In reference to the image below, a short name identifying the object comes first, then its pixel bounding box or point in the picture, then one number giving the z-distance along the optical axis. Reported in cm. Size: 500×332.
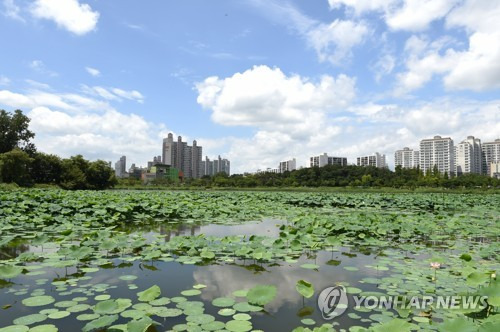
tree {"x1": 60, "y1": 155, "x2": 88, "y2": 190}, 3710
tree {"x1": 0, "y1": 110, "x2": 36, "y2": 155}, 3554
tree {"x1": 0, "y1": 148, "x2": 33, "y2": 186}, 2808
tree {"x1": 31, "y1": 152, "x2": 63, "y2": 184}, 3719
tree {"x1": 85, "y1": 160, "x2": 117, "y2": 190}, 4056
